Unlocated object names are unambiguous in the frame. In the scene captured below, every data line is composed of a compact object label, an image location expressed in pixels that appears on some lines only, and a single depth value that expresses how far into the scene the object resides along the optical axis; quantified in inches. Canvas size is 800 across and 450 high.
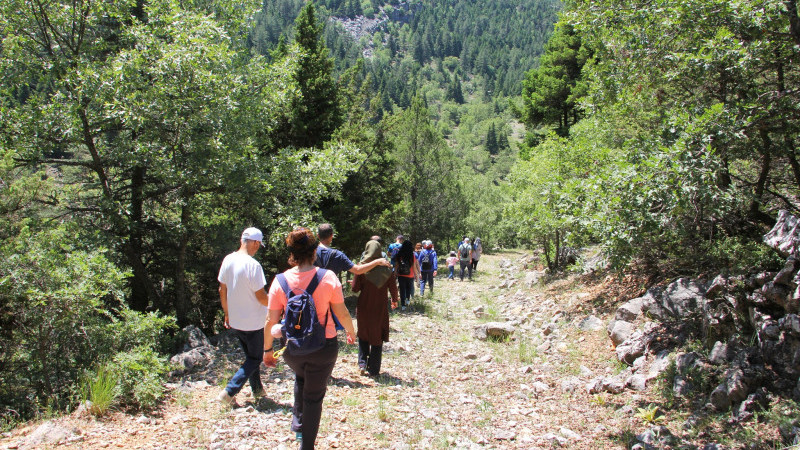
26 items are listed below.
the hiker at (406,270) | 446.6
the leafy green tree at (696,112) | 190.9
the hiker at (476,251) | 811.6
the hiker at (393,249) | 442.1
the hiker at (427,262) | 575.2
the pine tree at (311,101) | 604.7
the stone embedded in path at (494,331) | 358.3
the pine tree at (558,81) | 1027.4
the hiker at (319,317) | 140.3
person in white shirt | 192.5
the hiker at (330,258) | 224.5
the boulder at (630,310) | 287.6
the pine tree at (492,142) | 5275.6
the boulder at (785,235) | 192.4
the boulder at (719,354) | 202.0
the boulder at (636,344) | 248.1
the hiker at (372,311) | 250.1
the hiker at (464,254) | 738.8
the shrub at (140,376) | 203.8
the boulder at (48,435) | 163.8
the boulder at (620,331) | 273.9
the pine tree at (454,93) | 7844.5
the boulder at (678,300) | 243.6
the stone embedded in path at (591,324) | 323.6
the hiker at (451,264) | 780.6
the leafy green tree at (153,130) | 305.9
